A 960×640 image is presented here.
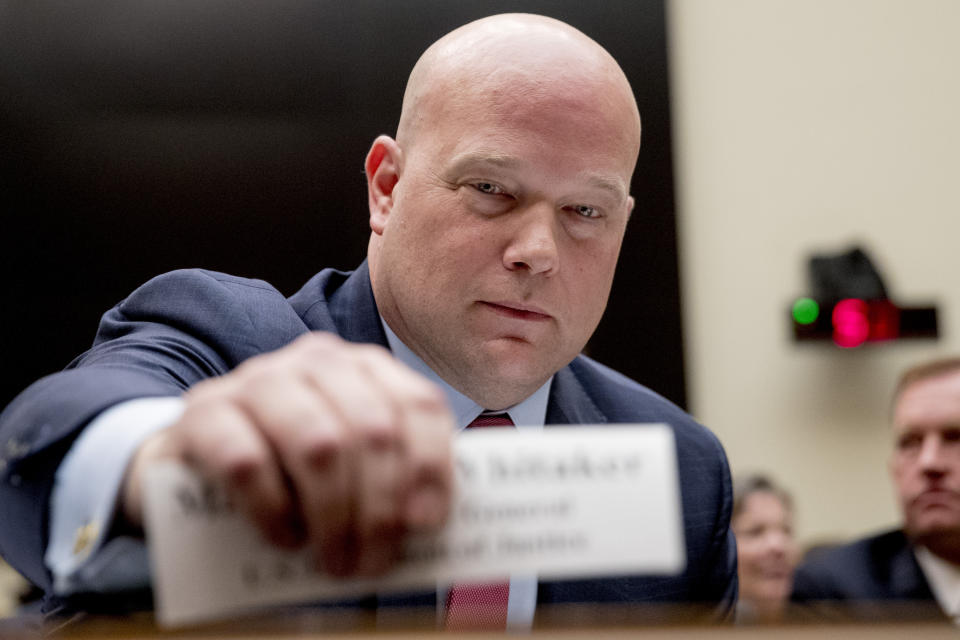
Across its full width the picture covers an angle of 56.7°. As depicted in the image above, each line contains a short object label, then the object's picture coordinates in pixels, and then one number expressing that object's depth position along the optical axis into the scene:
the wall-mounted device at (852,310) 2.47
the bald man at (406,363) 0.34
